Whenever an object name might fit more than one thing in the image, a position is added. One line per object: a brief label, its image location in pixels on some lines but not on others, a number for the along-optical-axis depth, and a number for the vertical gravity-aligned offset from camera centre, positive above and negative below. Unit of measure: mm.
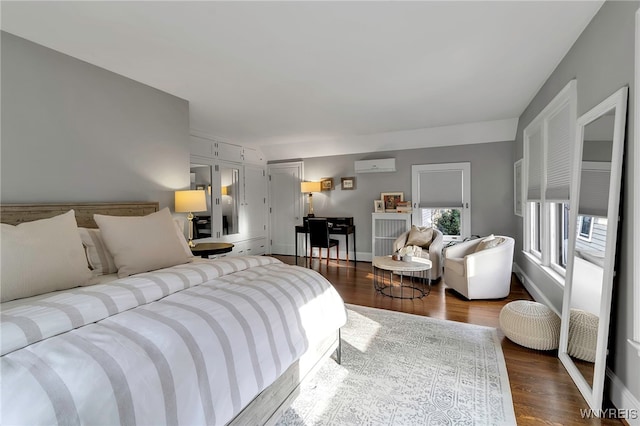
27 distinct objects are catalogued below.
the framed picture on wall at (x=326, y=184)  6156 +351
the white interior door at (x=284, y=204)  6605 -87
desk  5699 -535
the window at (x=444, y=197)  5184 +80
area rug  1636 -1203
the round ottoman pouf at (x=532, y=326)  2301 -1006
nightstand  3213 -557
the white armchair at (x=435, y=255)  4219 -786
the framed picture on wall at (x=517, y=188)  4324 +218
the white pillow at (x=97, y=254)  2064 -391
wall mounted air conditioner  5566 +691
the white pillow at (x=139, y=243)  2023 -318
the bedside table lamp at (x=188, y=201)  3199 -13
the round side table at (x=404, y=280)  3469 -1196
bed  811 -517
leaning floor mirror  1653 -266
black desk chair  5386 -606
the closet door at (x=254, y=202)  6180 -40
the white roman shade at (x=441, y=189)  5262 +230
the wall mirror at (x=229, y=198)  5562 +42
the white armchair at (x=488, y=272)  3480 -845
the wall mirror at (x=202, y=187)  4957 +194
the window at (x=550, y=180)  2590 +236
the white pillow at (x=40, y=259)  1506 -332
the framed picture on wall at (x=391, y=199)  5605 +40
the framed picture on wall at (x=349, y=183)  6031 +371
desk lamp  6098 +284
